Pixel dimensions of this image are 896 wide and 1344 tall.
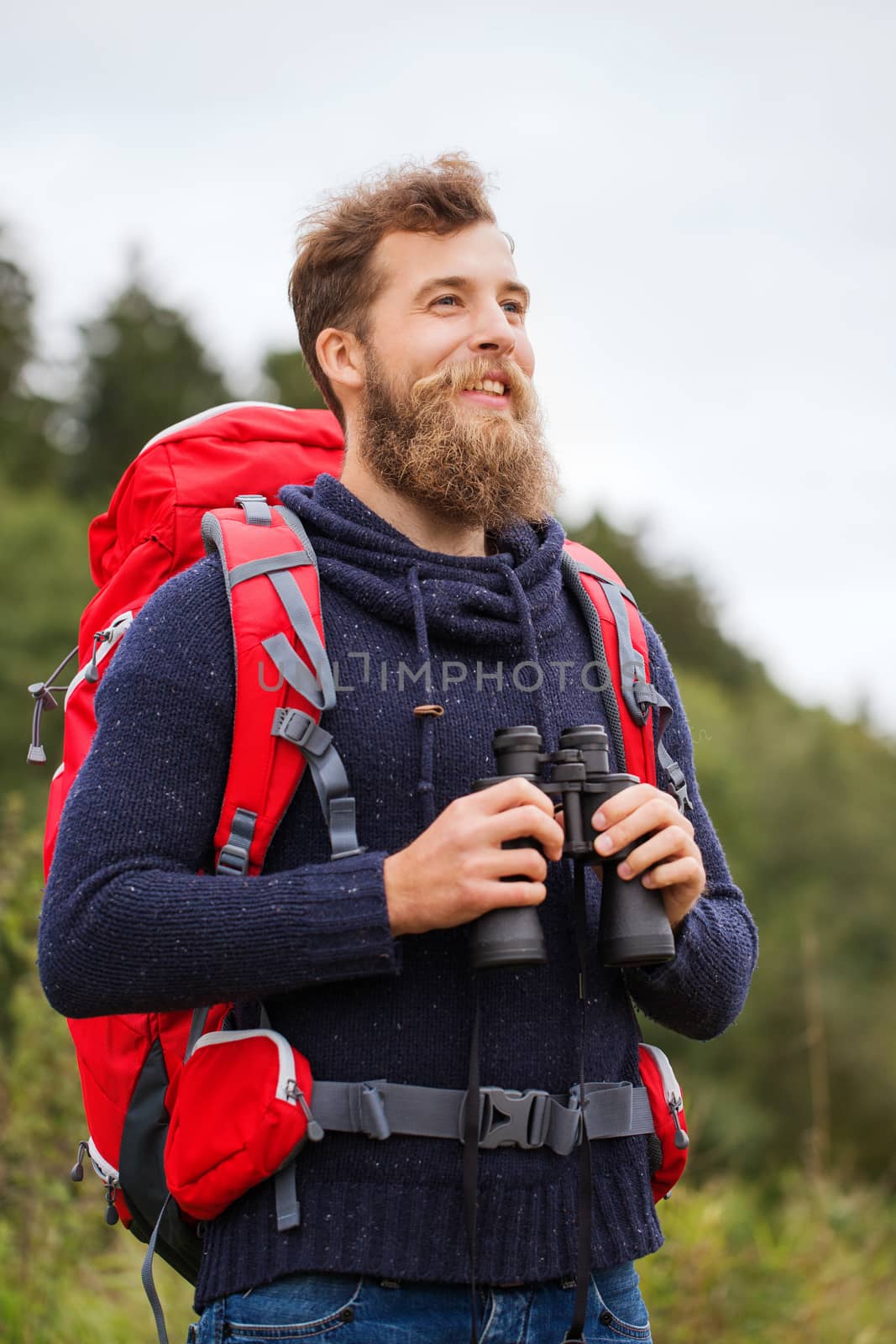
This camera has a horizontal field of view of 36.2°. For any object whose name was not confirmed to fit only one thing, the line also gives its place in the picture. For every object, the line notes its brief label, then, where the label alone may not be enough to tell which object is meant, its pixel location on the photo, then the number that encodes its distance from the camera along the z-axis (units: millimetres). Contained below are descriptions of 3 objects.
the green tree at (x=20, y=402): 37969
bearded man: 2062
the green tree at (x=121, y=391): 40375
